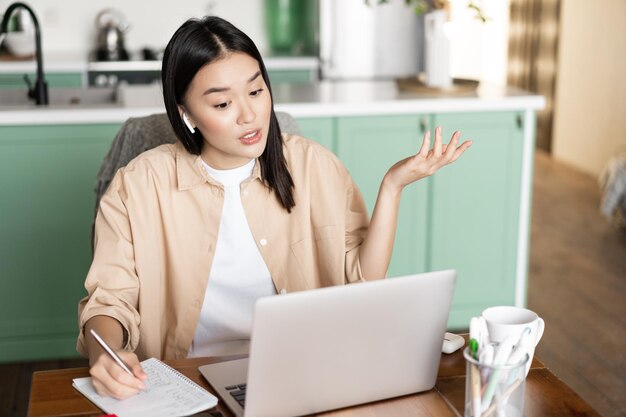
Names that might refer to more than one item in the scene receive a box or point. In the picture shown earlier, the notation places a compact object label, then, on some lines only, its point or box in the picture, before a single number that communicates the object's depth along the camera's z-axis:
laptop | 1.93
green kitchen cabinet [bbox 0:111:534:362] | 3.97
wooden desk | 2.08
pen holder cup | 1.94
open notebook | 2.05
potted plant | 4.42
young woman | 2.47
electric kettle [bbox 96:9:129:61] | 6.86
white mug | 2.01
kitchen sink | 4.96
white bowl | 6.48
